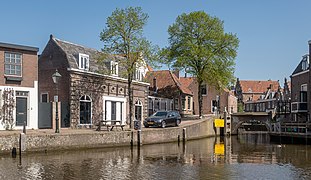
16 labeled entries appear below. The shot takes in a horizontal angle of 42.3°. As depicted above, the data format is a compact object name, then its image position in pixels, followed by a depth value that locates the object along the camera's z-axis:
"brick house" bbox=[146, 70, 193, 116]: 57.97
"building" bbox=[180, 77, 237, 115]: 69.62
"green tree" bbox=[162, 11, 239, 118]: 51.81
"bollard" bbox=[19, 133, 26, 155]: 24.06
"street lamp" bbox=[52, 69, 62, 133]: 27.72
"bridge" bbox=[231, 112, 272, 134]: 54.50
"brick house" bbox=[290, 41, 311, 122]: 45.60
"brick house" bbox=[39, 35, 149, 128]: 35.59
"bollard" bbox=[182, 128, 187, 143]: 38.37
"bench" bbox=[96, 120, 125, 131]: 32.88
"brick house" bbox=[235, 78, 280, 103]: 108.38
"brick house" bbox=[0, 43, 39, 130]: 29.91
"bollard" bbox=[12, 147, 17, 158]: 23.96
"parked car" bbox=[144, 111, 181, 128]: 38.16
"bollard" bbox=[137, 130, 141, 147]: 32.06
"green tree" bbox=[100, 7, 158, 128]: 36.53
